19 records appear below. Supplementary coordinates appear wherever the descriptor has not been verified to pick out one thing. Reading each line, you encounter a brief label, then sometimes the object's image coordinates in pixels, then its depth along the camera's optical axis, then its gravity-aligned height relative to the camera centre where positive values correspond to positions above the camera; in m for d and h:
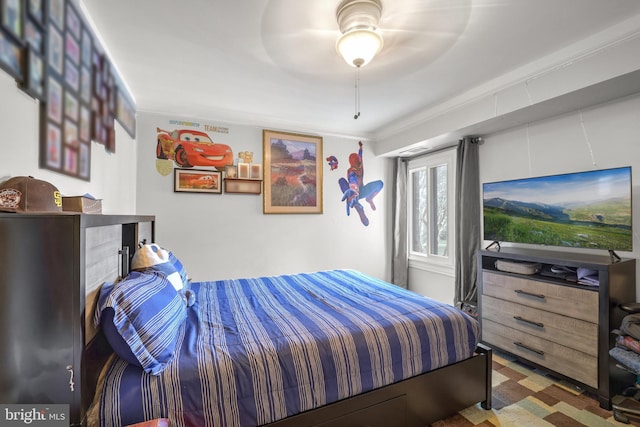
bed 1.12 -0.73
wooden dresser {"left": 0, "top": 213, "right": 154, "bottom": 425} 0.85 -0.30
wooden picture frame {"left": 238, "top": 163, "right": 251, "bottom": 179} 3.42 +0.55
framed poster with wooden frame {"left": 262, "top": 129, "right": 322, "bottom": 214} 3.59 +0.56
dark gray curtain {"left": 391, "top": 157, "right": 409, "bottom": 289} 4.27 -0.22
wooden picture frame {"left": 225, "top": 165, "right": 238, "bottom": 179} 3.37 +0.52
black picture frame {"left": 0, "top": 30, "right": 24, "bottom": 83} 1.05 +0.62
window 3.62 +0.04
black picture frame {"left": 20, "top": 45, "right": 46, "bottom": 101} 1.17 +0.61
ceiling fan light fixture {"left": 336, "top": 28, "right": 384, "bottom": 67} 1.69 +1.08
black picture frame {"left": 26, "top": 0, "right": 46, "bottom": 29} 1.19 +0.90
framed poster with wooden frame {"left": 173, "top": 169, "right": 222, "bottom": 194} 3.18 +0.39
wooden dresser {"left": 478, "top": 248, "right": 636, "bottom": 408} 1.88 -0.79
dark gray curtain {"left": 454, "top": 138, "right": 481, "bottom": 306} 3.17 -0.03
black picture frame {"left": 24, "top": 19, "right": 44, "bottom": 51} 1.17 +0.78
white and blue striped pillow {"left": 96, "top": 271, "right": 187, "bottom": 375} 1.08 -0.46
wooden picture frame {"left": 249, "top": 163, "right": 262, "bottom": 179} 3.49 +0.55
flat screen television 2.06 +0.04
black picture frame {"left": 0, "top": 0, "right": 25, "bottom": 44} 1.04 +0.77
